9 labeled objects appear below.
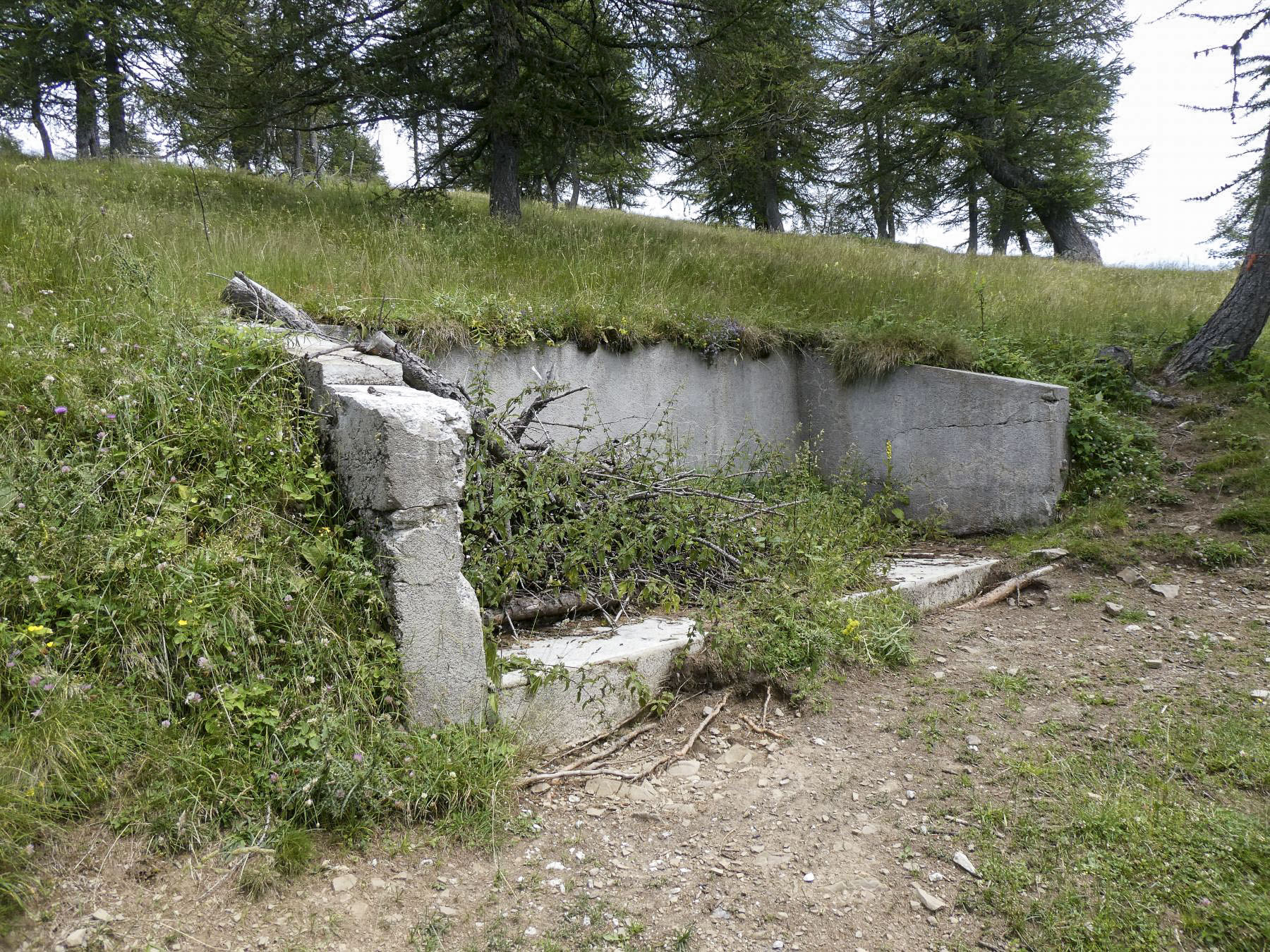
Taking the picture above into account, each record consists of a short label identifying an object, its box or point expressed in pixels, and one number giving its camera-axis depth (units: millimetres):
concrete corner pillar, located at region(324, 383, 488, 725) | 2932
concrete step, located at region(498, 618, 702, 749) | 3271
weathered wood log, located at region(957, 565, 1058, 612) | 5109
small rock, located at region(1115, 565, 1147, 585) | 5059
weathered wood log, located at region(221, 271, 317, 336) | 4105
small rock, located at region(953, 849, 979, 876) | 2584
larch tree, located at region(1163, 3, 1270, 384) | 6887
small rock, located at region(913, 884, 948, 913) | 2441
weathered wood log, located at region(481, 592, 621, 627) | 3863
